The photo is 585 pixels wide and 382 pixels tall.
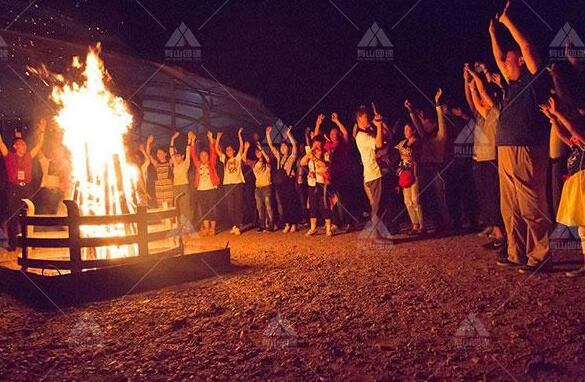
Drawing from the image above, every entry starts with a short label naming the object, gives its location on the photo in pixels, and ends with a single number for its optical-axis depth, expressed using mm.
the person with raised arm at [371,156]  8547
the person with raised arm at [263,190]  11281
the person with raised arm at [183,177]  11594
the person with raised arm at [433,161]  9382
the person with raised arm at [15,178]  9695
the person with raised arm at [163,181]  11680
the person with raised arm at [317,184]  10125
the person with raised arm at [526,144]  5508
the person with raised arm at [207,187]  11531
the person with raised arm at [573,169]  5039
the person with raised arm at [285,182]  11367
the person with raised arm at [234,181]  11734
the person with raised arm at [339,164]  10164
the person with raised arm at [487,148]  7162
